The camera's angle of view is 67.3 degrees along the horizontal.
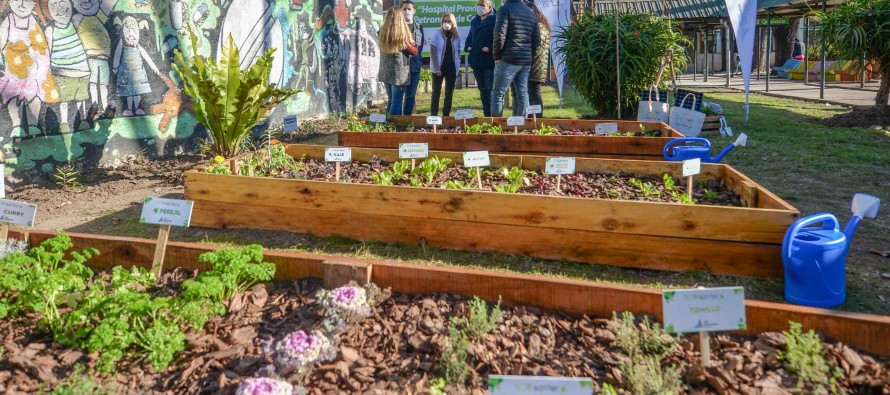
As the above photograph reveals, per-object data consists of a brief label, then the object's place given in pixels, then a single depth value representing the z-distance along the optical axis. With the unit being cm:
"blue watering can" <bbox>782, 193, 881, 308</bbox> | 313
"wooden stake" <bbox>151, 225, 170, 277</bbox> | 305
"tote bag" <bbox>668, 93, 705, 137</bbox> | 803
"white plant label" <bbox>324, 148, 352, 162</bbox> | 470
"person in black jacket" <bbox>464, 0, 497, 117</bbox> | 889
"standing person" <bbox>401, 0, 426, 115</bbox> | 912
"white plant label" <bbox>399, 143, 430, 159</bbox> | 484
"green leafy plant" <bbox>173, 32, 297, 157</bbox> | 632
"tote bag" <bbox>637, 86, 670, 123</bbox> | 855
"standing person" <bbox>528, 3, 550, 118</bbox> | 905
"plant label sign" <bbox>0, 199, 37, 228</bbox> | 314
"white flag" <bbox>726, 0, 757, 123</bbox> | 853
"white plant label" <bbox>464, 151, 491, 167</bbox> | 430
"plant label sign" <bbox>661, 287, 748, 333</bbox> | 211
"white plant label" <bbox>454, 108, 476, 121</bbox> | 729
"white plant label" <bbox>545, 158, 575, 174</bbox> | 425
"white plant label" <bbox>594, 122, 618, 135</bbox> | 671
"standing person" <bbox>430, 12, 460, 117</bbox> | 923
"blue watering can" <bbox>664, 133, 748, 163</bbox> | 534
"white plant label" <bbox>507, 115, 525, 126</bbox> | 683
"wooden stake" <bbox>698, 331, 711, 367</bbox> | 216
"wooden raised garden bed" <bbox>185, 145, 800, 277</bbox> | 358
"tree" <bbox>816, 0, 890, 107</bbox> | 938
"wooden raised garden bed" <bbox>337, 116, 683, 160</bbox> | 616
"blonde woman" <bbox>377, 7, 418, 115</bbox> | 853
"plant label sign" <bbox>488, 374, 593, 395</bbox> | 181
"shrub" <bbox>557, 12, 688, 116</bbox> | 958
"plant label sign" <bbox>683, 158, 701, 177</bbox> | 414
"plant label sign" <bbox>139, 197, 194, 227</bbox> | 300
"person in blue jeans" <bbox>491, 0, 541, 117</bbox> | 771
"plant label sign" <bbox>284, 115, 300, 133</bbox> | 716
